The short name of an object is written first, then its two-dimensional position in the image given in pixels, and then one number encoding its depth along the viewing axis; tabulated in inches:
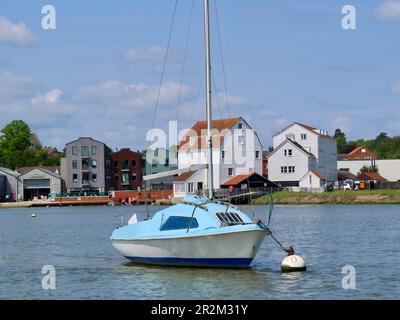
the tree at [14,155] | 7834.6
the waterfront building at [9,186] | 6953.7
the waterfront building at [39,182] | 6845.5
